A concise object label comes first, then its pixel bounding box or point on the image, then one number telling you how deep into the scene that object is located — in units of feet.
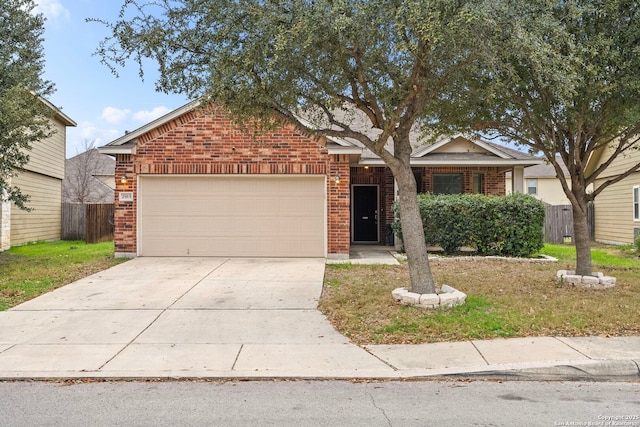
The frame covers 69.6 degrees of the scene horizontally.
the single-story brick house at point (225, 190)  39.81
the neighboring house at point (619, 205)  53.93
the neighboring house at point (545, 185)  92.73
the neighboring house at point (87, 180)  82.48
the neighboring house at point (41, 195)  52.06
